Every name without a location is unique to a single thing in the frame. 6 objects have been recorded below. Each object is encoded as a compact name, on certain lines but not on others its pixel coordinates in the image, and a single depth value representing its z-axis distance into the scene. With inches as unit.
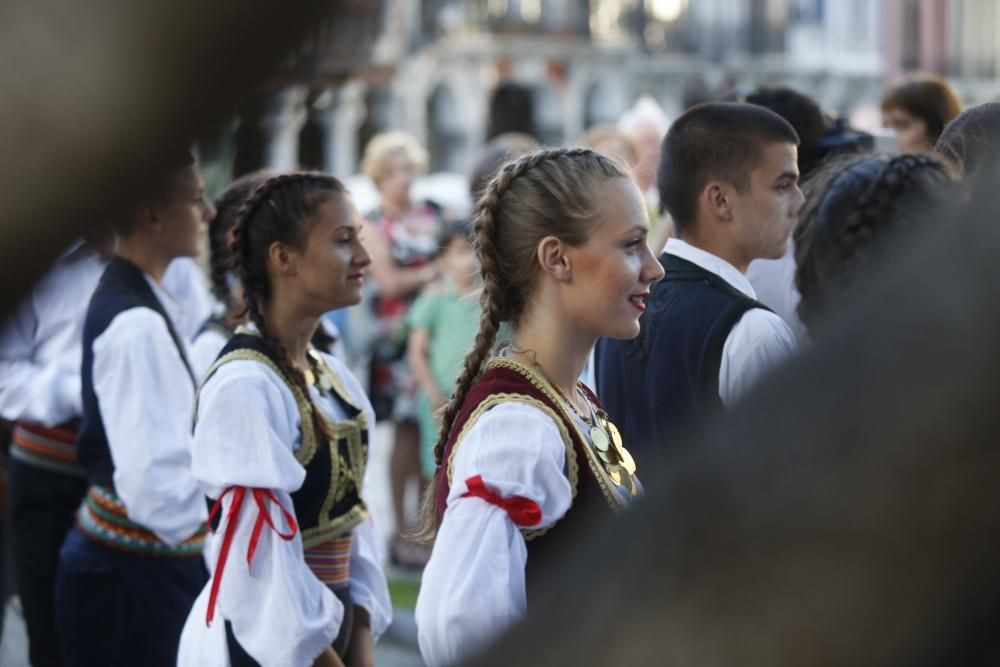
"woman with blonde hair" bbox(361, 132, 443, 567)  598.2
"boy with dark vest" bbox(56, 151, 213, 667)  283.4
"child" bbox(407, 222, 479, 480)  553.3
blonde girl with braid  158.2
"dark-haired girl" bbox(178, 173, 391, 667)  226.7
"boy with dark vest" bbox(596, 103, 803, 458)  230.2
